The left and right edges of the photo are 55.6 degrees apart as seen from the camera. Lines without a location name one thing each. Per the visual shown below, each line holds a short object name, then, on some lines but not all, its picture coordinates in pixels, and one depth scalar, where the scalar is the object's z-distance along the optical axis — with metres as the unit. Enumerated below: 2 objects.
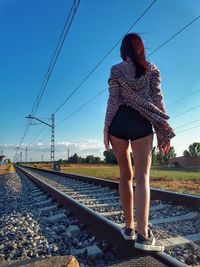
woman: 1.47
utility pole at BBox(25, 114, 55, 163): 18.65
